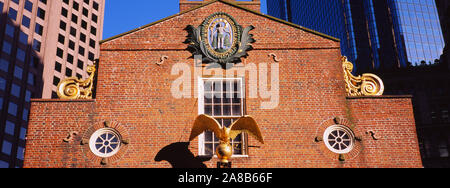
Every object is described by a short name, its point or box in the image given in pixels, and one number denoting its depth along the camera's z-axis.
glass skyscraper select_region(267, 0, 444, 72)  77.69
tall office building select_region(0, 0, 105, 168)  60.09
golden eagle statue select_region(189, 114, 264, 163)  14.97
